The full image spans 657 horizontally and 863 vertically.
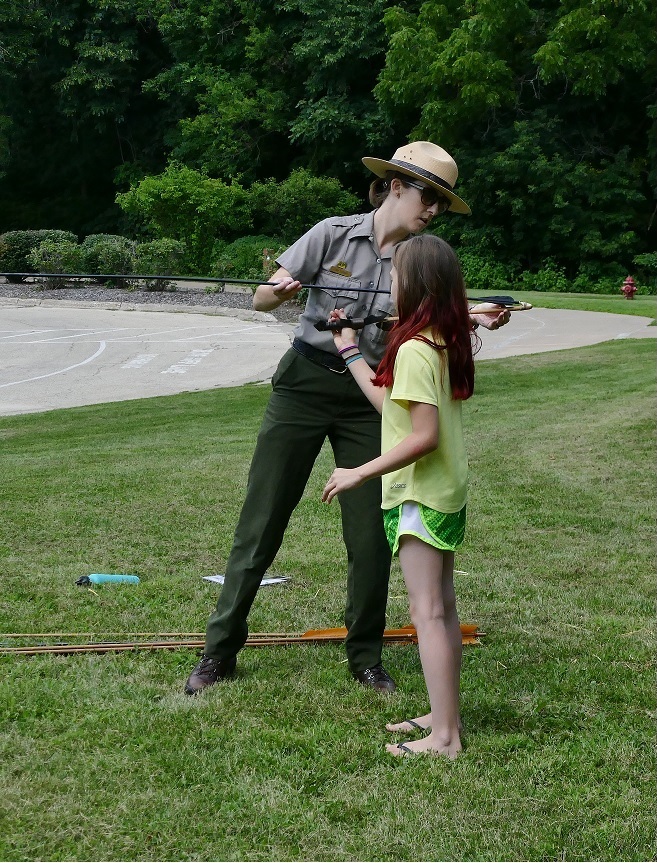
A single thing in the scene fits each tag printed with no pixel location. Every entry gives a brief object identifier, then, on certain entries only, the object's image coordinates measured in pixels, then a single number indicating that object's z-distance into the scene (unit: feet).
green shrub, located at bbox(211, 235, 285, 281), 100.73
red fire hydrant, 92.58
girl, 10.39
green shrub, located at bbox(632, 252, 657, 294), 107.55
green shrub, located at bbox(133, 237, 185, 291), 100.52
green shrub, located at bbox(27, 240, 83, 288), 102.17
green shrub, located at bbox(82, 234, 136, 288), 101.09
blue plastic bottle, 17.33
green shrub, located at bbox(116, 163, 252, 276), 111.86
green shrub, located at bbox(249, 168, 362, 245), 113.60
